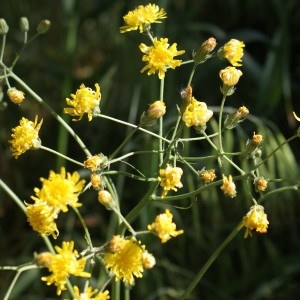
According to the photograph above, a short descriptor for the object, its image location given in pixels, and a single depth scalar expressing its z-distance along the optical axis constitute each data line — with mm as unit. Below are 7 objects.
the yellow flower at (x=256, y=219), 466
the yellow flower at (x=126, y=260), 452
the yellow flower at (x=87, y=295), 447
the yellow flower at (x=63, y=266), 449
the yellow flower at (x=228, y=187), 467
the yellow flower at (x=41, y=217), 452
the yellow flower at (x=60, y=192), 443
